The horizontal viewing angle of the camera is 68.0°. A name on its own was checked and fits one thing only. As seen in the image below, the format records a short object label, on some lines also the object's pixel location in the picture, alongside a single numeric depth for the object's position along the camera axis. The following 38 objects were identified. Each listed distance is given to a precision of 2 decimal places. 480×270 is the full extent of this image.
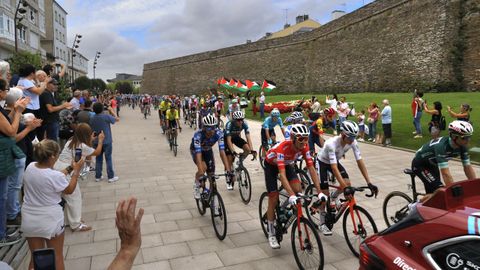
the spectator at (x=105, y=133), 9.34
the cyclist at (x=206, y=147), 6.41
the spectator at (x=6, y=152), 4.64
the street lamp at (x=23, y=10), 19.66
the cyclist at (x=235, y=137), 8.06
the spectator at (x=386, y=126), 14.34
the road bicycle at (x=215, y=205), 5.69
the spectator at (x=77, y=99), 11.82
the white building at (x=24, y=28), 35.53
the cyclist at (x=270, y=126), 9.55
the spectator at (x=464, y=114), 11.60
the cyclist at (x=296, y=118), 8.57
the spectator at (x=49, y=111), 7.78
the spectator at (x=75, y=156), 5.93
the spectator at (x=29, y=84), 6.81
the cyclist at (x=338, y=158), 5.15
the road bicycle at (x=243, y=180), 7.69
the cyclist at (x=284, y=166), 4.86
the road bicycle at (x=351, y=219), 4.87
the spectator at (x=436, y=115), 12.82
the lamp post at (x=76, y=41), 32.34
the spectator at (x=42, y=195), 3.64
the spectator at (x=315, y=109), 9.54
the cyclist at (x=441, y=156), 4.66
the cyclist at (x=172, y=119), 14.27
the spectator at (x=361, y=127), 15.72
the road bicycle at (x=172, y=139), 13.64
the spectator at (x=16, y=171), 5.33
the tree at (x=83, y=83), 66.25
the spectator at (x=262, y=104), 26.33
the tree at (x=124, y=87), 108.06
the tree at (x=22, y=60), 20.02
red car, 2.23
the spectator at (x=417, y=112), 14.51
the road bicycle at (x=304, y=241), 4.38
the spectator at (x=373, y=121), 15.47
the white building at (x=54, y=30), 61.28
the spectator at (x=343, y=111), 16.95
